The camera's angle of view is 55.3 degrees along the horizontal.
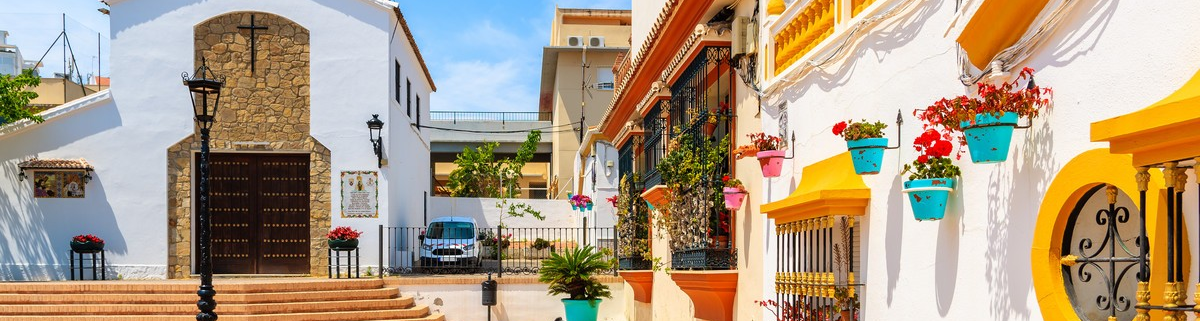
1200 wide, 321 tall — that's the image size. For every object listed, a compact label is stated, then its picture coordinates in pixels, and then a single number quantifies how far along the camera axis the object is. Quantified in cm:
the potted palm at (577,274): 1745
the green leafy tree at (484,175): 3625
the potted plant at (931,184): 512
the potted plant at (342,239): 1780
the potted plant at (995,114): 429
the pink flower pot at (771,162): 773
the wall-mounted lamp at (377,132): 1844
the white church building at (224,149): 1791
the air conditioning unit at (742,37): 898
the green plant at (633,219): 1469
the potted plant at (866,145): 574
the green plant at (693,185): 953
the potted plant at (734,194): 898
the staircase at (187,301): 1520
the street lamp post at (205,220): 1102
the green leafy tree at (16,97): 1692
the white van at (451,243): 2020
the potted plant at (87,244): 1752
